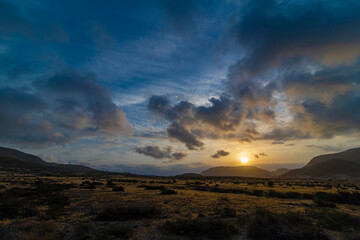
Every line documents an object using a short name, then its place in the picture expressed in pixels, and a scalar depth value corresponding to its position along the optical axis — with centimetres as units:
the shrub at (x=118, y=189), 2905
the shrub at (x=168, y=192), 2595
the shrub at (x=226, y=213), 1383
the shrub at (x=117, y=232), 933
